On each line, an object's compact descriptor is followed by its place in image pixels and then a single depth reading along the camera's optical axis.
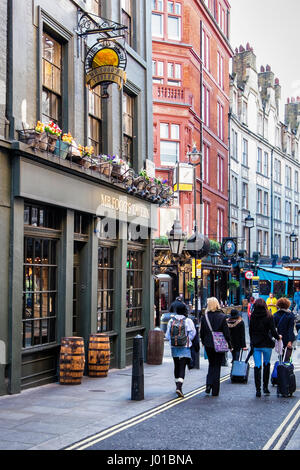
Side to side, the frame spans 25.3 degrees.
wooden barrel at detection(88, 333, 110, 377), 13.74
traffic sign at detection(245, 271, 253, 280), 35.53
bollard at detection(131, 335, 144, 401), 11.00
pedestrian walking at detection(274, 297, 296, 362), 12.36
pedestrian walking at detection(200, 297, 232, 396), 11.70
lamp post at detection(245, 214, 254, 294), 35.99
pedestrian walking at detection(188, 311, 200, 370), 12.91
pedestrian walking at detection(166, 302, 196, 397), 11.63
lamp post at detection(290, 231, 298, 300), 49.04
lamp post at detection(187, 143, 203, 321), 20.86
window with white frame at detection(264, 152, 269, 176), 55.88
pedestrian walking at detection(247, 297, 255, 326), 28.01
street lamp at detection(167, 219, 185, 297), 18.41
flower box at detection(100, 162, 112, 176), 14.68
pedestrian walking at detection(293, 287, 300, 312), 34.09
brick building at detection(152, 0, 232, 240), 33.31
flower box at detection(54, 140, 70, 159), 12.64
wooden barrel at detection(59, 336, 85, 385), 12.54
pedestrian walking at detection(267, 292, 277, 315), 22.72
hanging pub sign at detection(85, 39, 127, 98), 13.95
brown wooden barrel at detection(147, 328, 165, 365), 16.64
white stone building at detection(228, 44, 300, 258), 48.50
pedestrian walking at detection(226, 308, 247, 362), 14.37
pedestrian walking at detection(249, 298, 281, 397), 11.66
